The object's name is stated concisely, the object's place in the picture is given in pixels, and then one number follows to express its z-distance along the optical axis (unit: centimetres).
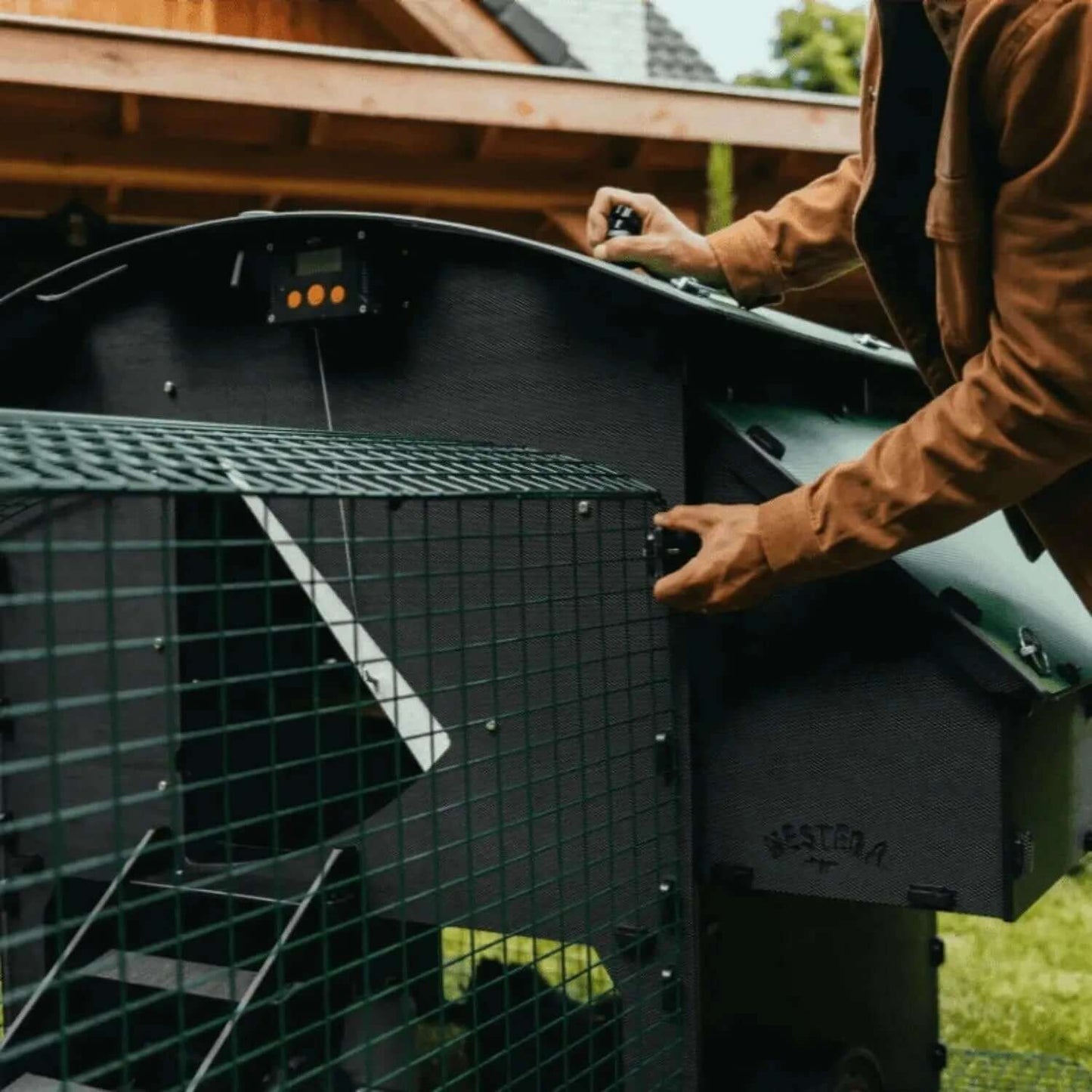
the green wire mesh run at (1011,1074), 264
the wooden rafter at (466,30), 558
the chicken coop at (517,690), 167
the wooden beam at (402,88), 357
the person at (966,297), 135
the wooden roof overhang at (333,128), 368
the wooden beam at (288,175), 390
